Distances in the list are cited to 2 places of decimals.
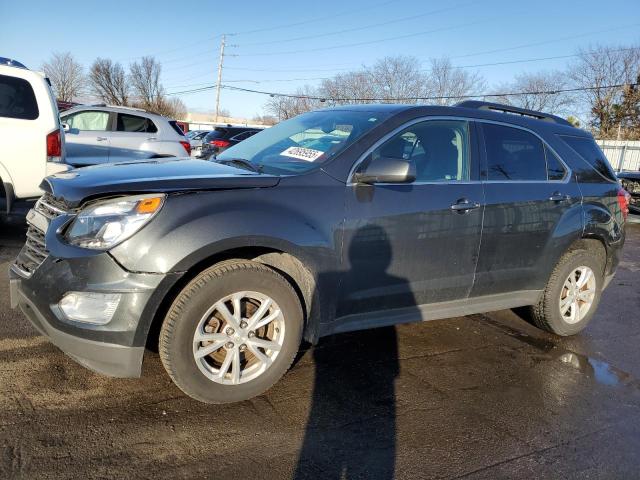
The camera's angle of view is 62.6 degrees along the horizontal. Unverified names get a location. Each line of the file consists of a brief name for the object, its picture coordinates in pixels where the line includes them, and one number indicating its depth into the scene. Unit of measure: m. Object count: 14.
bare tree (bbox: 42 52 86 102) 56.62
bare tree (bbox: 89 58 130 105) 56.50
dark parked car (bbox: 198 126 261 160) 15.92
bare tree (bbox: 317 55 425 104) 45.43
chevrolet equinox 2.75
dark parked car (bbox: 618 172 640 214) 13.06
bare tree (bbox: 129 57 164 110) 56.94
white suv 6.23
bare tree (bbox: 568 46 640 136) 41.28
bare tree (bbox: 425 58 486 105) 44.14
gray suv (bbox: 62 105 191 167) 10.12
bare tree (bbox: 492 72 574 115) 43.44
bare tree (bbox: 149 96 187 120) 53.06
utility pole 48.91
